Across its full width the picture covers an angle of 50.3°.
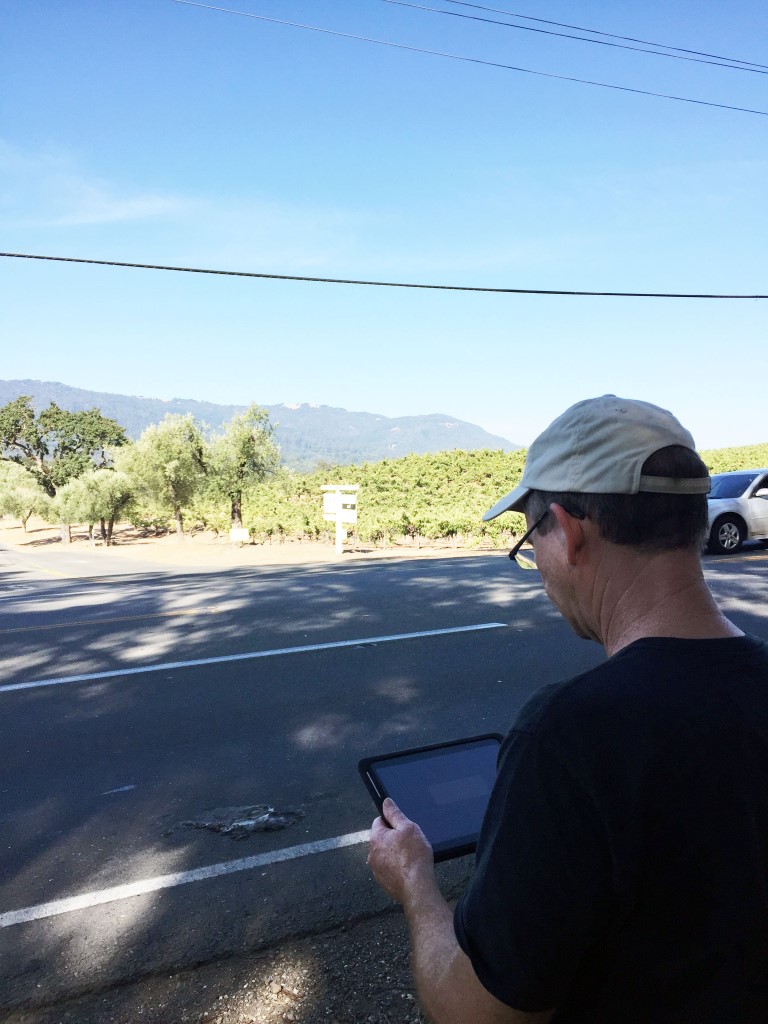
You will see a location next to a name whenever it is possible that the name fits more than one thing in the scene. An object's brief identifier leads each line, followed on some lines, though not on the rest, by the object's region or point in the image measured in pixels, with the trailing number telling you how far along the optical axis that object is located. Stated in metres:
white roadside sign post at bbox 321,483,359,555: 22.77
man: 1.13
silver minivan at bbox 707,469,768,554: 14.71
